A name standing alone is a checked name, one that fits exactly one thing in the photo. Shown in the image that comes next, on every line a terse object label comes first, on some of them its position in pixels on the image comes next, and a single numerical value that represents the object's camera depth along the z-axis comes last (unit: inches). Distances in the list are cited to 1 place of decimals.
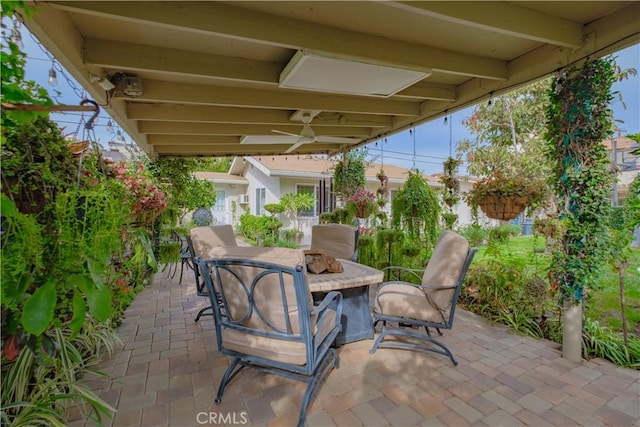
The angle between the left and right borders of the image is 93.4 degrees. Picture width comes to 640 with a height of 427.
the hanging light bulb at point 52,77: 82.7
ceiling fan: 164.2
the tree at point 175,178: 252.4
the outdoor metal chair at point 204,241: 139.3
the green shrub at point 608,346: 105.5
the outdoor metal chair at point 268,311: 73.3
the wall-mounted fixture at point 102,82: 103.5
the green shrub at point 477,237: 203.5
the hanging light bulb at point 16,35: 49.8
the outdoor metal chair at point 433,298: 104.8
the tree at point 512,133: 305.6
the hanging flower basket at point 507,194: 116.6
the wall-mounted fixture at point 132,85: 114.1
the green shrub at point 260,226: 399.9
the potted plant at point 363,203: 214.5
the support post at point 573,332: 106.7
